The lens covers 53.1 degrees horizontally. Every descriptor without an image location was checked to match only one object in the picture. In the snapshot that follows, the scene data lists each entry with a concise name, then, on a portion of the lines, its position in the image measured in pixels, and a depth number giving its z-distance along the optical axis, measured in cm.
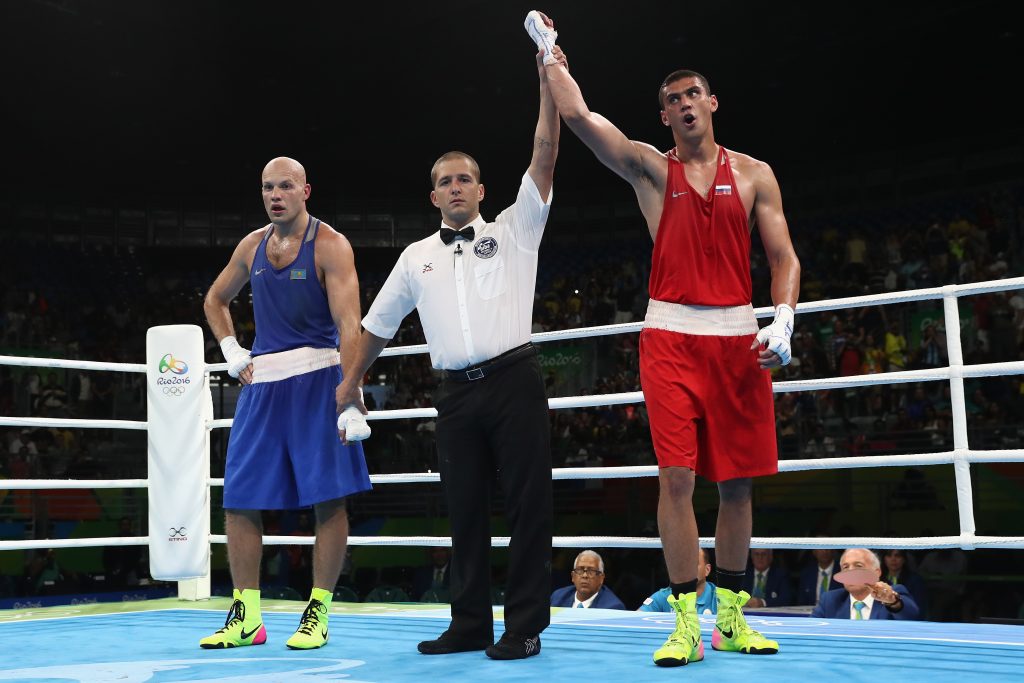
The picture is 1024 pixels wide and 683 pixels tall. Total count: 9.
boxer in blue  310
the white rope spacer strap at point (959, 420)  309
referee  272
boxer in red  256
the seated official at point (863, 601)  433
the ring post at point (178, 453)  419
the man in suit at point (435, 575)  907
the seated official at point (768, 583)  720
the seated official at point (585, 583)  501
